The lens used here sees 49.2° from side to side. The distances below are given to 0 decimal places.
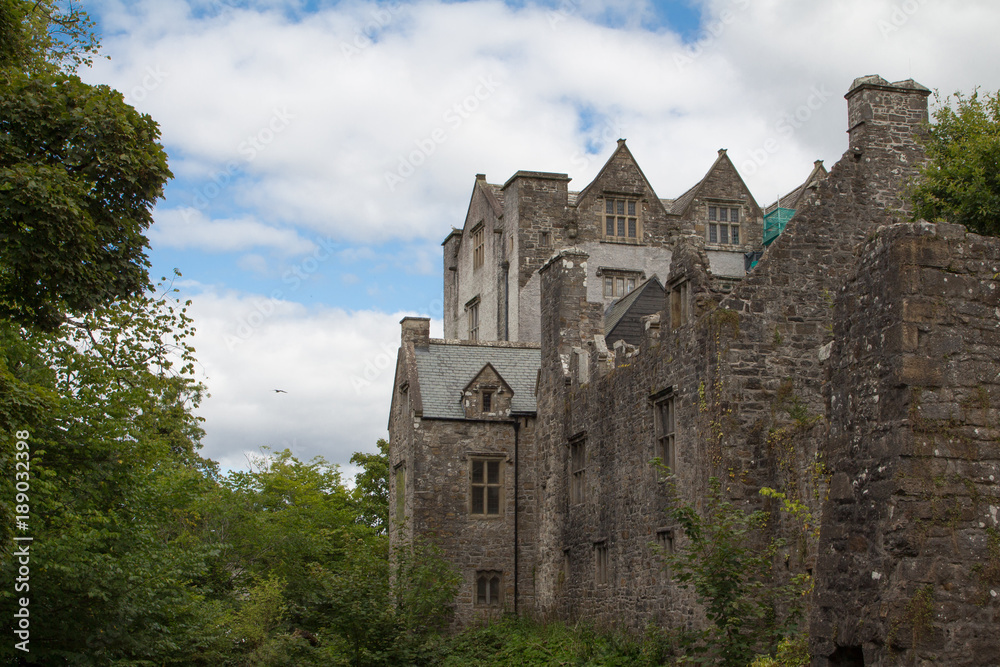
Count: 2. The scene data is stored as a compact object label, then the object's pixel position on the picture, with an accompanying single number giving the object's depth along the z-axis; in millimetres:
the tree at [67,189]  11867
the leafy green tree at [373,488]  46500
